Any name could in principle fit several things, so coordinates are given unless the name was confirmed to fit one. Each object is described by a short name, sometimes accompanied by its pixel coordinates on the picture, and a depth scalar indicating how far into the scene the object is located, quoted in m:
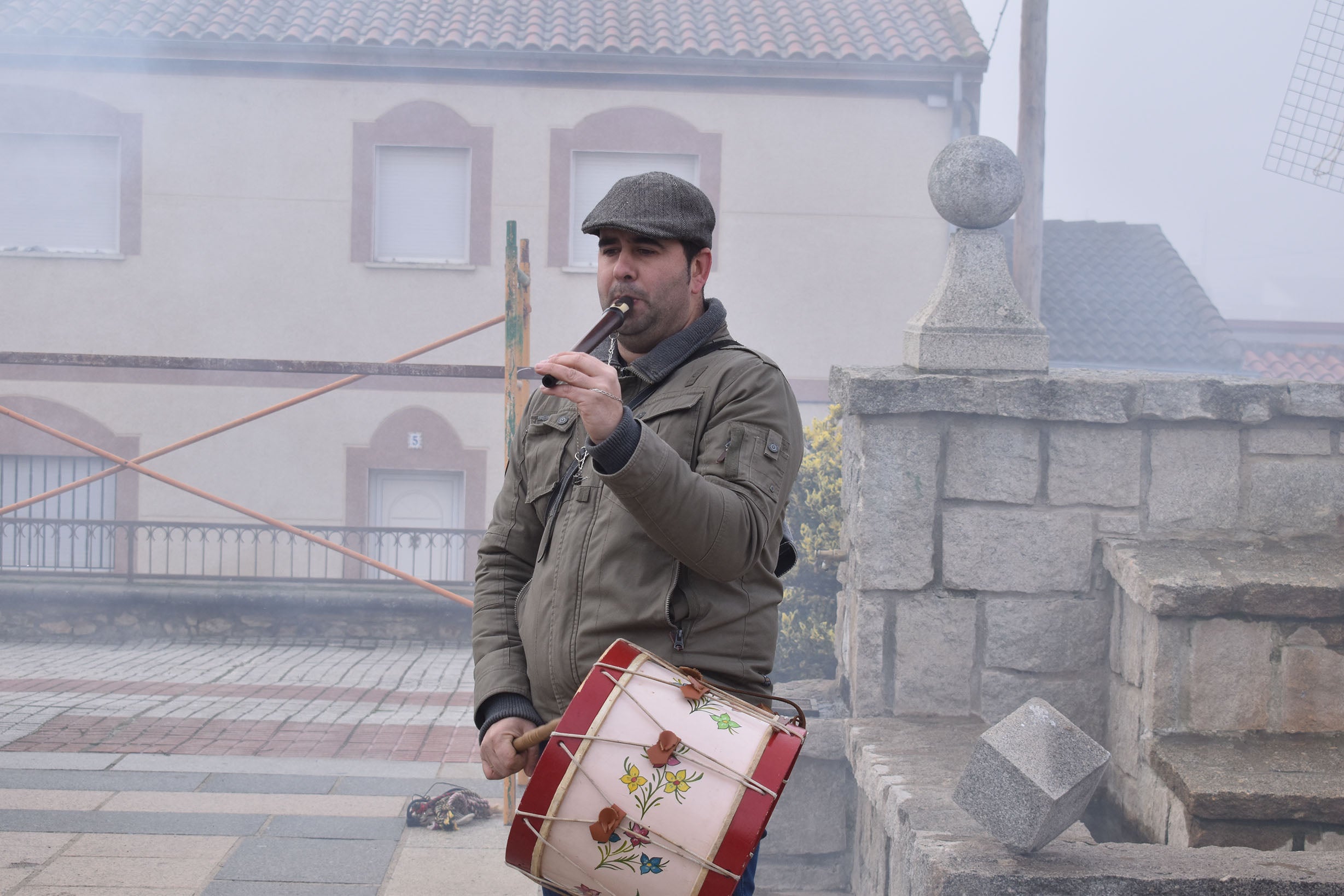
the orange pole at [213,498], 6.25
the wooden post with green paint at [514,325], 4.72
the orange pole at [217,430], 6.49
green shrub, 5.55
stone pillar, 3.89
